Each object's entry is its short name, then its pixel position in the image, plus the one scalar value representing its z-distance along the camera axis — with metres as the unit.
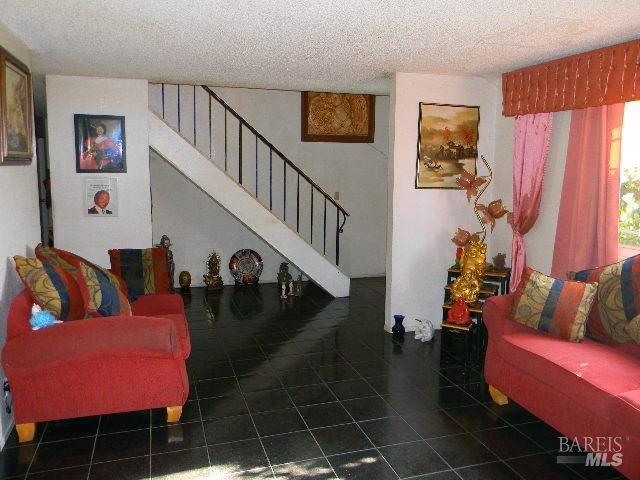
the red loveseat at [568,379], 2.48
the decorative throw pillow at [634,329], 3.00
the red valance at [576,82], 3.35
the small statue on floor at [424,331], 4.73
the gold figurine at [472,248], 4.33
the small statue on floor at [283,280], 6.37
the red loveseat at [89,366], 2.88
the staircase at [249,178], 5.58
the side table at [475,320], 4.20
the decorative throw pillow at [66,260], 3.36
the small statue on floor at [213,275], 6.64
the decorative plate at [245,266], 6.86
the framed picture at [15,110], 3.00
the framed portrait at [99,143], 5.02
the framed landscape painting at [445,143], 4.78
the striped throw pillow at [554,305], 3.23
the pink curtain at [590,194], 3.59
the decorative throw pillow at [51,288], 3.08
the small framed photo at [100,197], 5.11
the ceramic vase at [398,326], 4.81
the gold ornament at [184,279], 6.57
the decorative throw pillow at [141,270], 4.32
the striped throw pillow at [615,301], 3.16
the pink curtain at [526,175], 4.24
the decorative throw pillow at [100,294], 3.25
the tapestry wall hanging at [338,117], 6.95
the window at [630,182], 3.60
